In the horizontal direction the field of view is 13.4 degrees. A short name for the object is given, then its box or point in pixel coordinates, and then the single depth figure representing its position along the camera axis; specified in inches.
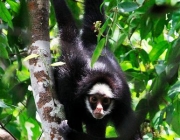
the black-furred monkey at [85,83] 384.8
